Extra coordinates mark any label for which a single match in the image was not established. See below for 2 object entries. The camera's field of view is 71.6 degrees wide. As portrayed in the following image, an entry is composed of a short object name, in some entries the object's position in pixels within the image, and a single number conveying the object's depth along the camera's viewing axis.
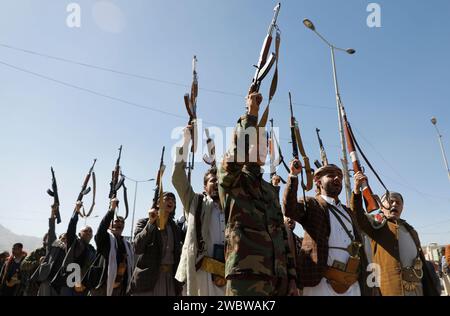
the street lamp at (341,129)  12.59
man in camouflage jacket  2.44
